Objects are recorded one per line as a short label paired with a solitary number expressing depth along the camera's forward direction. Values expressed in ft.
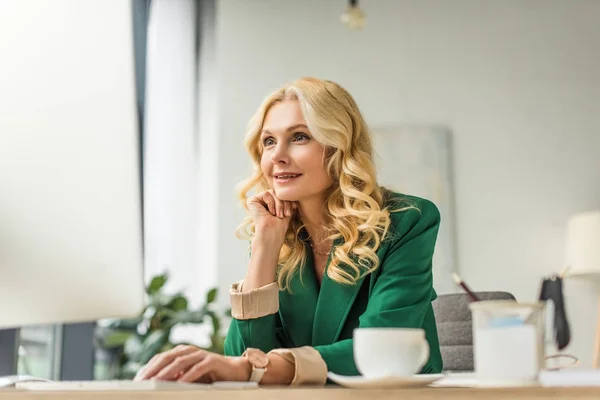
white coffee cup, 4.92
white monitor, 5.36
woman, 7.87
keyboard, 4.71
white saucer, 4.73
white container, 4.86
